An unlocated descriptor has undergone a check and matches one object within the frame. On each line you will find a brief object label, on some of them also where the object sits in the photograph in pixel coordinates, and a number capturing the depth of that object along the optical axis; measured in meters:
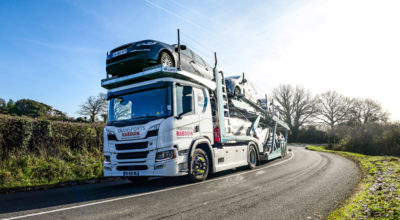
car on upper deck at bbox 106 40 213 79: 6.26
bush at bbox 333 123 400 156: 21.92
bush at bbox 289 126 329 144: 44.03
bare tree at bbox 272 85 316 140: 47.97
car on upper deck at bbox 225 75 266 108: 9.46
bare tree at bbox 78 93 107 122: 34.78
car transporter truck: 5.70
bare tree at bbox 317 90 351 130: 46.94
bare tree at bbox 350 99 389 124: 43.91
